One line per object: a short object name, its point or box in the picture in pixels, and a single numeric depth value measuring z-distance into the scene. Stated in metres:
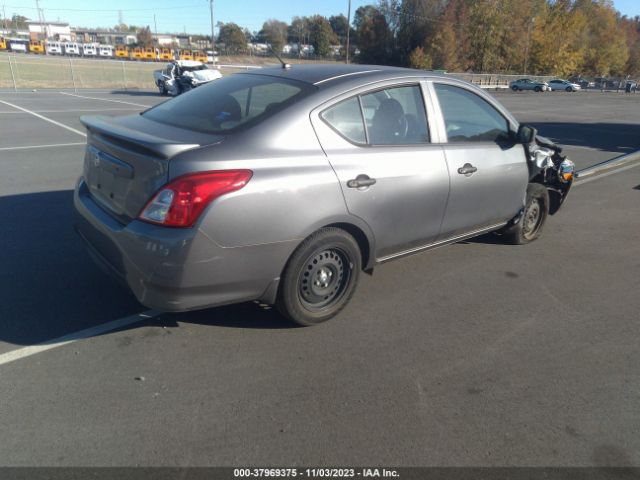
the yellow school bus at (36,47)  79.31
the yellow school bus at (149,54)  80.44
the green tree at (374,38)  68.31
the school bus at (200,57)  59.58
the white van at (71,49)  82.25
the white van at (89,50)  81.28
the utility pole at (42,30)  122.19
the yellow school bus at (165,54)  78.66
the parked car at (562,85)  57.01
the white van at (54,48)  82.75
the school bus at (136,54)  81.44
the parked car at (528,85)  52.01
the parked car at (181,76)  24.36
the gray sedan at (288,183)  2.87
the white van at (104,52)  82.62
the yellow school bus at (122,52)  82.32
